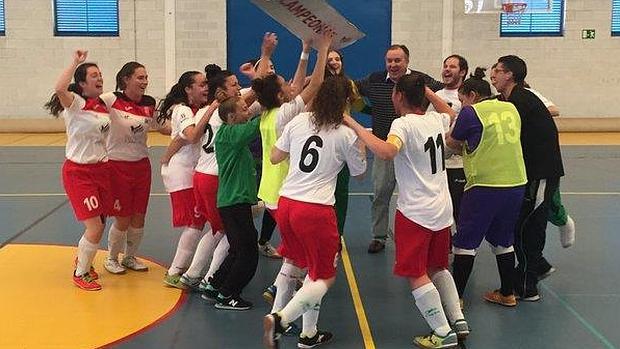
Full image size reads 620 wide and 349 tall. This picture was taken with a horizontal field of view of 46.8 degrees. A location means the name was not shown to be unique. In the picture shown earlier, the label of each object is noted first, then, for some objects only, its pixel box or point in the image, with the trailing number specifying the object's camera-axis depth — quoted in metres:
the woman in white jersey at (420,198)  4.39
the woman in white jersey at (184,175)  5.75
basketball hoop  16.05
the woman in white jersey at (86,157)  5.64
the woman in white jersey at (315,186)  4.35
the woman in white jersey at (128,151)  5.91
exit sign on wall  16.34
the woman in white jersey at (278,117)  4.77
